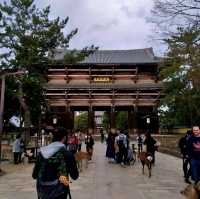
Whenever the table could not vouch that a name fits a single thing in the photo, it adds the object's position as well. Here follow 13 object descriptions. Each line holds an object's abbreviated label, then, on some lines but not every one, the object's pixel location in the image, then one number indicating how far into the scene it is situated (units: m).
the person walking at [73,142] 9.32
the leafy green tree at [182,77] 8.05
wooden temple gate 25.66
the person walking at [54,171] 2.61
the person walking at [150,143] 8.61
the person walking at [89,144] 10.62
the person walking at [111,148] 10.18
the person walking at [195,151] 5.18
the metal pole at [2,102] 8.36
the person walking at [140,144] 12.03
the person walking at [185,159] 6.45
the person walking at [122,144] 9.30
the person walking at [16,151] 10.04
